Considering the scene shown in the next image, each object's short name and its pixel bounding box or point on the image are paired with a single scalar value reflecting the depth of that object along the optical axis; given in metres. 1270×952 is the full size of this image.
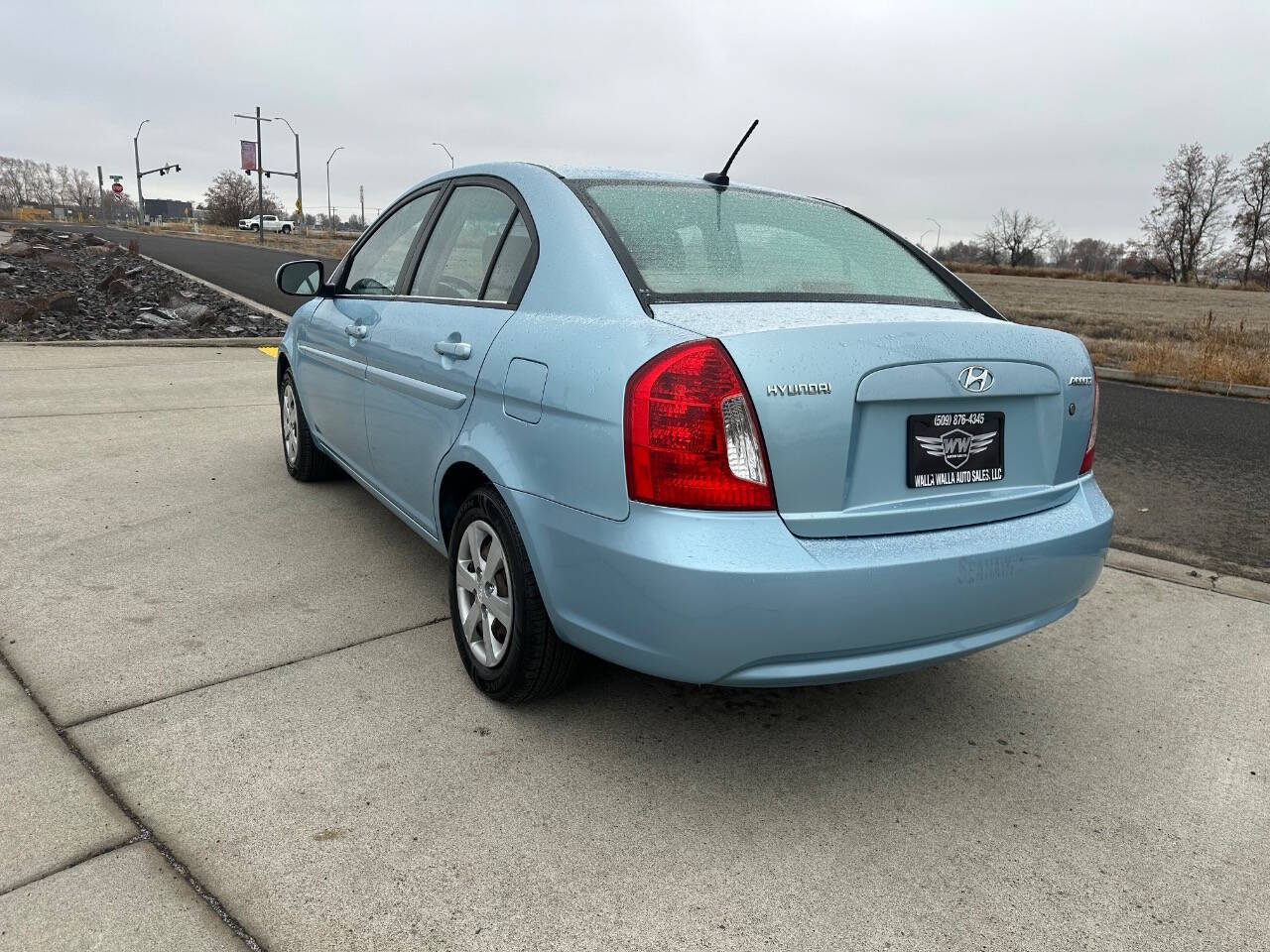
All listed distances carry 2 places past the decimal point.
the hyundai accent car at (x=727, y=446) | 2.16
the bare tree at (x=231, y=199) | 84.19
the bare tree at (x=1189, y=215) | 66.56
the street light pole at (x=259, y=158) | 53.44
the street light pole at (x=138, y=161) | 74.57
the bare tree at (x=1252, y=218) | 65.00
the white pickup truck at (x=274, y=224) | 80.94
